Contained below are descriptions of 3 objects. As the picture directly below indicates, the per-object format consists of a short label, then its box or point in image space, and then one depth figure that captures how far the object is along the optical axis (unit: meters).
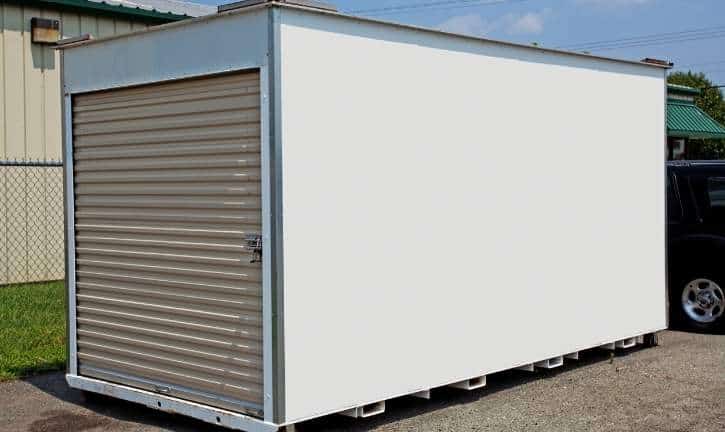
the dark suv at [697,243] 9.59
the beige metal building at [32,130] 12.61
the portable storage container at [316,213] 5.68
